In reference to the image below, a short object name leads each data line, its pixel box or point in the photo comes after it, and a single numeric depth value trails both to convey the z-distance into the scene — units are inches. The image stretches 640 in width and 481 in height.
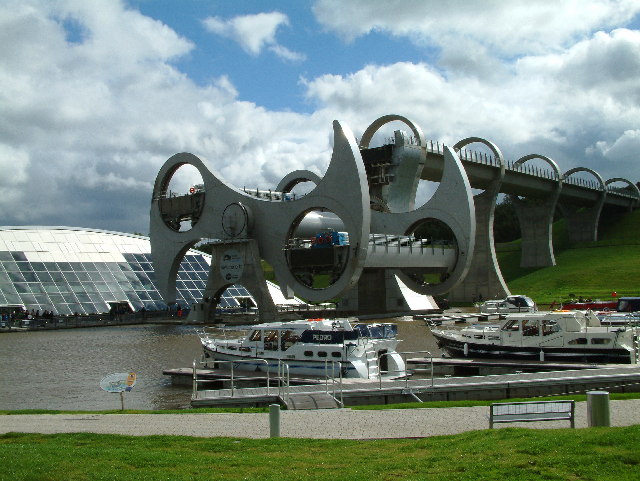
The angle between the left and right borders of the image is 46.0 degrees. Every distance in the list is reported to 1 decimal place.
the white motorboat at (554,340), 1031.6
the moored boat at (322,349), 939.3
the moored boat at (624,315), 1229.9
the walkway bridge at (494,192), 2738.7
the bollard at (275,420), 535.5
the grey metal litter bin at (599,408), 492.7
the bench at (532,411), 525.3
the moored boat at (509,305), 2062.0
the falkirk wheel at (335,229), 2096.5
